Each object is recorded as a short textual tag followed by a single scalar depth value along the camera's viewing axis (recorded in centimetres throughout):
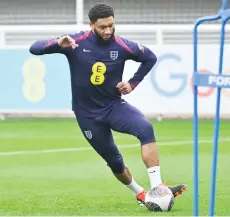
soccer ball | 1786
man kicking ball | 1820
